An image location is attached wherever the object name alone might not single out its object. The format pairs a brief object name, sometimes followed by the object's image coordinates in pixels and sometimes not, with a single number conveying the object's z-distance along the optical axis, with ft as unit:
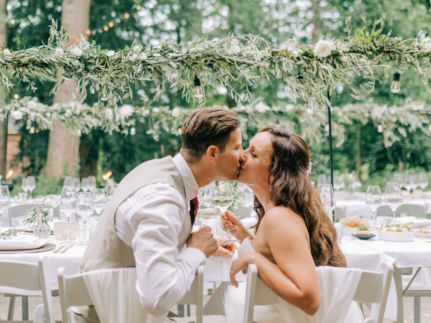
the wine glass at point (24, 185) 17.77
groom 4.39
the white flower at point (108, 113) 24.62
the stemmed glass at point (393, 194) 10.34
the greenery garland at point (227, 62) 11.48
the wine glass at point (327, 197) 9.53
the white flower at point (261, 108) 24.39
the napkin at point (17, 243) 8.35
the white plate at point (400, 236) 9.31
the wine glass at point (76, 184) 17.11
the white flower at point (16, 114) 22.25
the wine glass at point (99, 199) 9.33
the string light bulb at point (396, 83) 13.46
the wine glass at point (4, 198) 9.52
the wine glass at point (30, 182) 17.80
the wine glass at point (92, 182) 18.58
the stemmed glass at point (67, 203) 9.60
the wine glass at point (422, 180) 18.30
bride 4.98
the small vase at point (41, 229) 9.35
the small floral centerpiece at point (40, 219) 9.39
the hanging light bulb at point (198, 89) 12.42
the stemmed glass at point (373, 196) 10.36
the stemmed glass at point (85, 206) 9.05
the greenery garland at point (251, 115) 23.65
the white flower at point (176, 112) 24.62
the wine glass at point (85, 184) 17.98
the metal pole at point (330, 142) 11.70
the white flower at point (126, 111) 24.09
